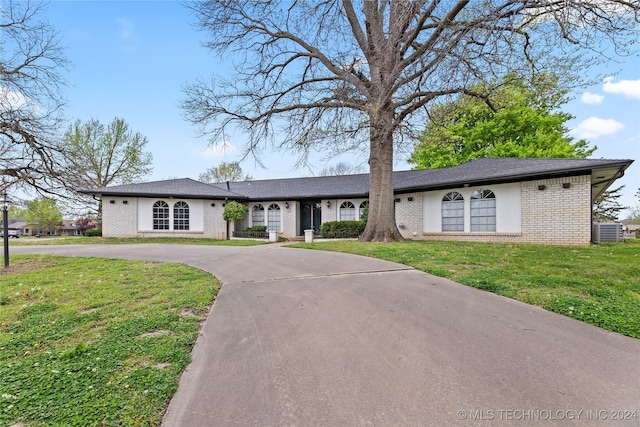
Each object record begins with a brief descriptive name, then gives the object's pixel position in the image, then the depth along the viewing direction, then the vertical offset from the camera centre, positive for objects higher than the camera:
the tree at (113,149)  27.26 +7.00
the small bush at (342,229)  15.59 -0.76
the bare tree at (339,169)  40.30 +7.04
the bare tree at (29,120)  10.49 +3.82
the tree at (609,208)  26.58 +0.69
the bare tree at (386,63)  5.67 +4.11
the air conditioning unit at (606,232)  11.91 -0.75
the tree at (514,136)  21.78 +6.76
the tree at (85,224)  34.46 -0.96
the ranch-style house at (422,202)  10.56 +0.74
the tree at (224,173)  39.78 +6.26
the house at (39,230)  56.05 -2.71
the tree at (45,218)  38.16 -0.20
